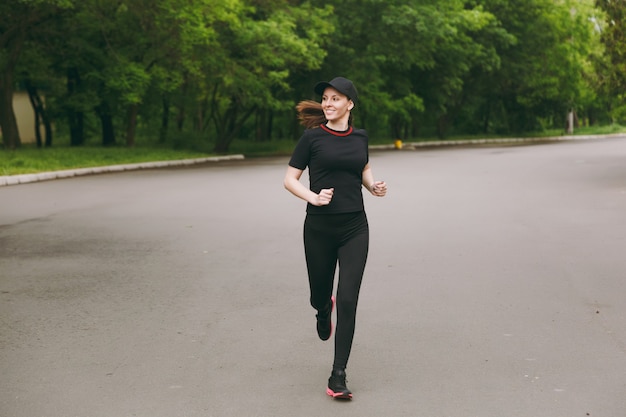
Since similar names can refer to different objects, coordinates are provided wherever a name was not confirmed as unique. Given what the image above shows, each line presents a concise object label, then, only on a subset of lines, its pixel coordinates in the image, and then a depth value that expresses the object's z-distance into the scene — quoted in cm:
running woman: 491
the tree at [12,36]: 2864
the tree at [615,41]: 2298
